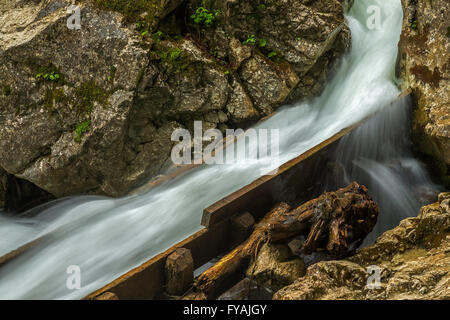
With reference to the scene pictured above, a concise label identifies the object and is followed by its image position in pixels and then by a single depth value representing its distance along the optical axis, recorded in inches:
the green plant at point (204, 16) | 252.5
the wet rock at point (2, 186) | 258.1
